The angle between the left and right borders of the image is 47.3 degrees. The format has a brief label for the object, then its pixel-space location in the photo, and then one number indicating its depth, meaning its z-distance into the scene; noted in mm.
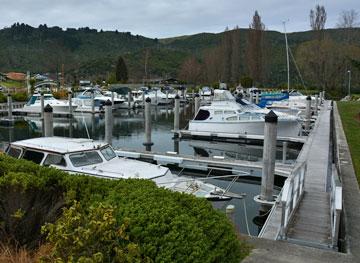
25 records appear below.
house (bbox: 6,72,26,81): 101500
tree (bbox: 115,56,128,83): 106488
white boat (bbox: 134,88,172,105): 62862
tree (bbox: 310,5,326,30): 69500
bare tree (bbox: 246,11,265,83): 77062
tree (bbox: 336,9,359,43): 79062
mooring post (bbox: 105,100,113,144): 23641
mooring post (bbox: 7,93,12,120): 39906
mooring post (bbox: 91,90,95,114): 49900
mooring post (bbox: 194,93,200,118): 36469
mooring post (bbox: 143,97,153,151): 26689
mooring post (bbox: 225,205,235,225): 9175
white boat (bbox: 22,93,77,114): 48062
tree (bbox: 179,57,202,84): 105450
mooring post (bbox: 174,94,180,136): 30883
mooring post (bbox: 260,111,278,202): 13383
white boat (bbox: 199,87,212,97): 69575
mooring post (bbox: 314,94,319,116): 40806
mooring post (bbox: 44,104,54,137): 19869
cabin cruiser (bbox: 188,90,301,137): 28766
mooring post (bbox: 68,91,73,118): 47131
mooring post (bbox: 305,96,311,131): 32512
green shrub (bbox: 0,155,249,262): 3904
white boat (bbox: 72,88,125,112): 51344
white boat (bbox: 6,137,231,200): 13320
